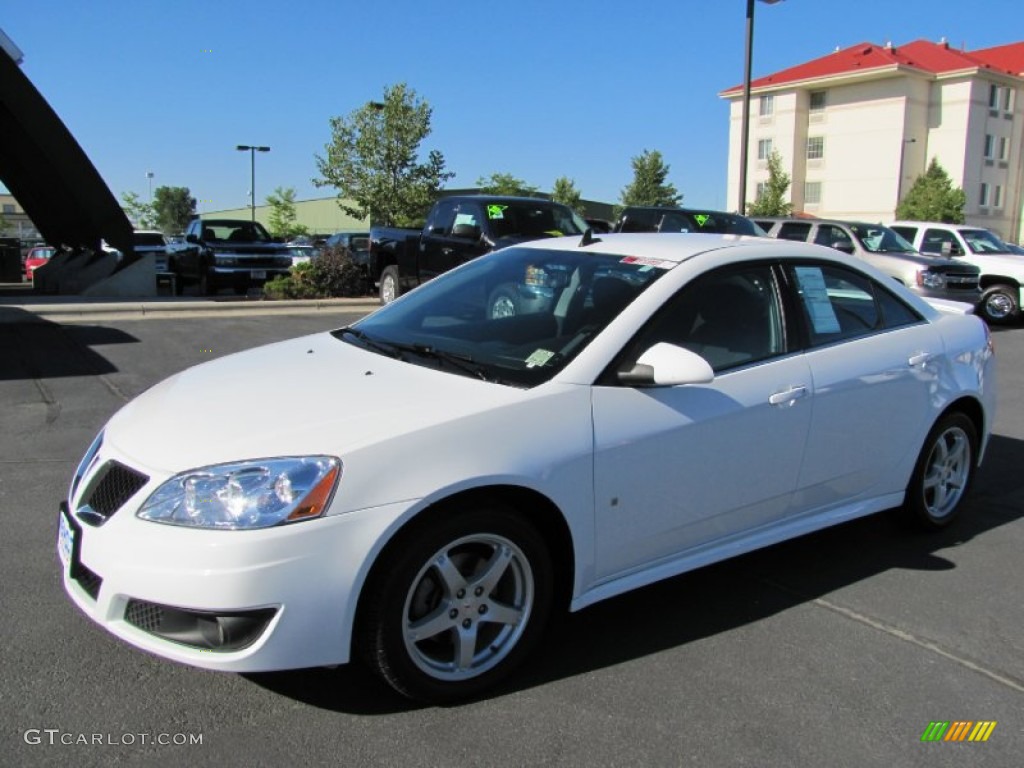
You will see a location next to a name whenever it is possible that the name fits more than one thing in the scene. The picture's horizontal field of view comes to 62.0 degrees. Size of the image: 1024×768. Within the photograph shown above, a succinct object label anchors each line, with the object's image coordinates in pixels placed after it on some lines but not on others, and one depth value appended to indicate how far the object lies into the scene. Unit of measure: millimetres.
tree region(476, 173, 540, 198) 56219
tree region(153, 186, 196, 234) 113900
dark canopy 14525
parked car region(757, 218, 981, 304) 15008
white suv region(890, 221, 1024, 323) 16734
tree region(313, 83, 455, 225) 38156
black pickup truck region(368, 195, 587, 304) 11711
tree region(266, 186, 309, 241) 57353
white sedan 2637
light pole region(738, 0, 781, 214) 15836
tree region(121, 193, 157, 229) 85250
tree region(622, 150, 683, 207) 62250
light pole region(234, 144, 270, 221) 49031
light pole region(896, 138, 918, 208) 56469
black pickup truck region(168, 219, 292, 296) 18031
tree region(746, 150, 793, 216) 49375
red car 22791
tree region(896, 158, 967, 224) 49219
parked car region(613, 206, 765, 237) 13797
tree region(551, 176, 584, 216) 62000
